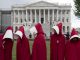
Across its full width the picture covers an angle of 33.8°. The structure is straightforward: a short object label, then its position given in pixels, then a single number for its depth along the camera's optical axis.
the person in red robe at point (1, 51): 4.33
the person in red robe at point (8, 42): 4.29
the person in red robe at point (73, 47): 4.22
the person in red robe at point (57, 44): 4.43
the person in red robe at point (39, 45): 4.20
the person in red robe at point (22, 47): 4.25
